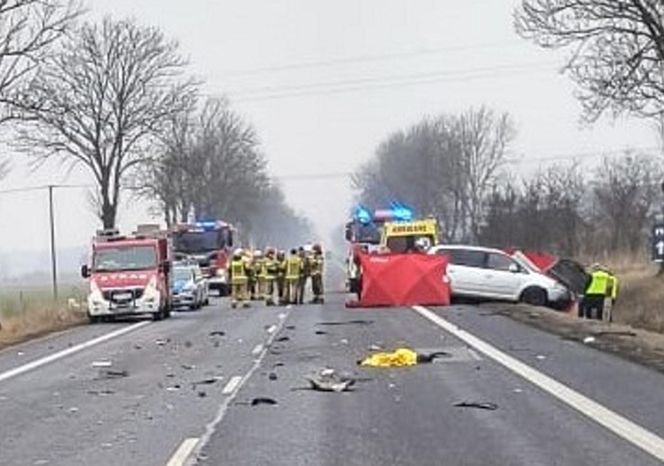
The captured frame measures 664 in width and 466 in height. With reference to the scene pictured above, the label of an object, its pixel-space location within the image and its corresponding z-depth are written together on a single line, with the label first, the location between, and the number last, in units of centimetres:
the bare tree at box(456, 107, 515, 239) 11881
